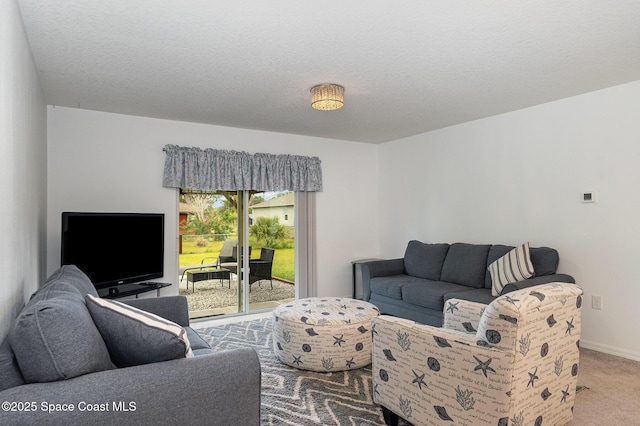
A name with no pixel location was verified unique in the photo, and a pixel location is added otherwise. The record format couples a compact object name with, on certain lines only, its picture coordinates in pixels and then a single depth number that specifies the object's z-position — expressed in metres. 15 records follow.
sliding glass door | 4.84
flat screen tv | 3.53
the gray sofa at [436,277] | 3.71
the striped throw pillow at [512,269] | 3.60
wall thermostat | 3.65
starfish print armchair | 1.77
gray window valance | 4.57
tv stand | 3.71
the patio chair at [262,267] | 5.22
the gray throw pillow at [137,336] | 1.55
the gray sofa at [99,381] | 1.28
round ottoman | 3.08
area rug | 2.37
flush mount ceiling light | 3.30
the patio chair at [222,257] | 4.91
